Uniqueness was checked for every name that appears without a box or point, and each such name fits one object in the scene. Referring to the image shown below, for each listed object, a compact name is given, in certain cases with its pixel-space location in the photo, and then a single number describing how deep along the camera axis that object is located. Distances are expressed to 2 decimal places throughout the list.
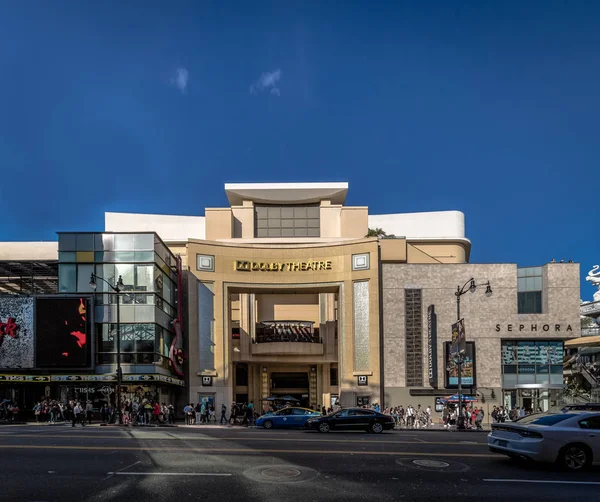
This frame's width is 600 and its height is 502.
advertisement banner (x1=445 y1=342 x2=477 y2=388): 49.91
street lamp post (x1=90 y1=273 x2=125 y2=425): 36.49
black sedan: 27.94
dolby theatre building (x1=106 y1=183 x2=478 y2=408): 50.97
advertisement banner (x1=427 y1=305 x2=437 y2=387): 49.69
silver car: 12.99
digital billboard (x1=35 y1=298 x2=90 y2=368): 42.38
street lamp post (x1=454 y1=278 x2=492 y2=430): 37.84
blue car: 31.97
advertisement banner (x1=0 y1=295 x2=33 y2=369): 42.25
